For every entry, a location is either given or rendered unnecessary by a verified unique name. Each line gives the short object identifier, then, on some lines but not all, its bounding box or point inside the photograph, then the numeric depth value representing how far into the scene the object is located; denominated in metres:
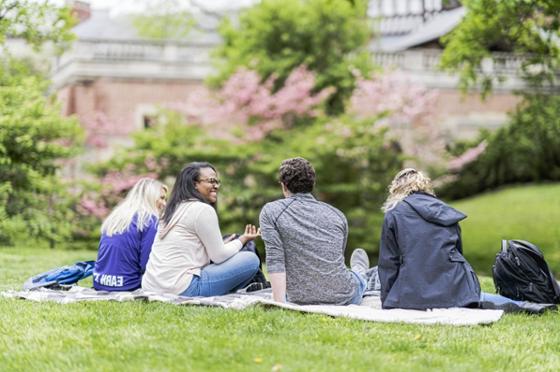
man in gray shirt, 12.88
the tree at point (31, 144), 26.25
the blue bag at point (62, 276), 14.93
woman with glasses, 13.46
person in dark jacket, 12.84
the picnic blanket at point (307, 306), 12.11
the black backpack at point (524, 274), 13.90
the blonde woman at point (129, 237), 14.06
